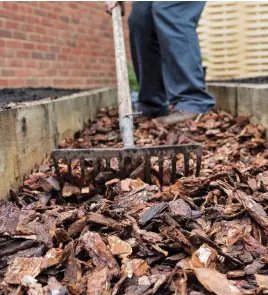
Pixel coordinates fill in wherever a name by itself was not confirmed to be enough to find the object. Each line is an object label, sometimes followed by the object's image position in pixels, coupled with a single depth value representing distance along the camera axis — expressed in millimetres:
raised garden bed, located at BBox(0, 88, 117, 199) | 1828
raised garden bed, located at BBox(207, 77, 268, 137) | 2594
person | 3174
